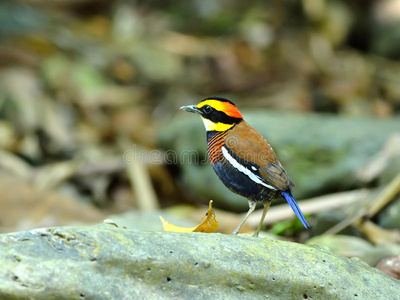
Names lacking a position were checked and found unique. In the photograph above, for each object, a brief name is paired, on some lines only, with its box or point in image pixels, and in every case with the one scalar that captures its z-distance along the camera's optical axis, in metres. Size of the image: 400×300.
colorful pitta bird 8.04
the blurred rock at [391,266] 8.28
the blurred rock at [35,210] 14.99
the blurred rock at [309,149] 15.34
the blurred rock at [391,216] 12.81
